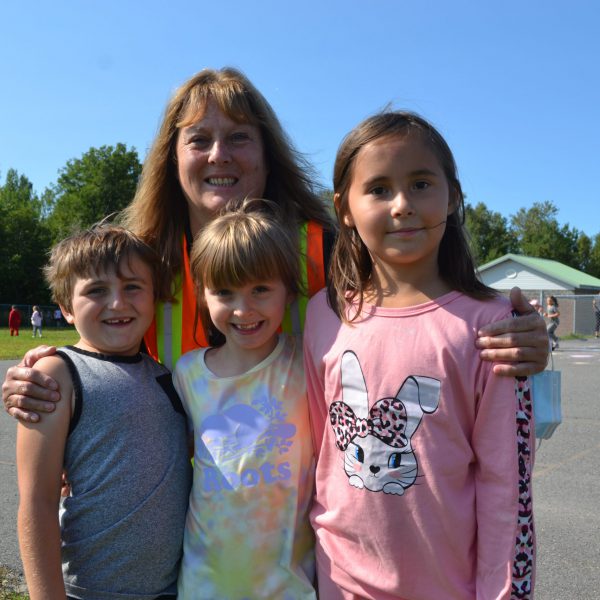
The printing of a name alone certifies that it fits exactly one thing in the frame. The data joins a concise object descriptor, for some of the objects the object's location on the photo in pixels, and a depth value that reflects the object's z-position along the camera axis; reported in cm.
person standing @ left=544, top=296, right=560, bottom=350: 2078
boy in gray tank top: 192
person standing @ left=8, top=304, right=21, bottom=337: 3095
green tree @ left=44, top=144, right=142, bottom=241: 5169
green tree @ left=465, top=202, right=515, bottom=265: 6256
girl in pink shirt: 176
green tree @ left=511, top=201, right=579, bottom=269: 6041
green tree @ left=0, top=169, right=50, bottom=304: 4800
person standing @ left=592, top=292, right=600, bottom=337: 2679
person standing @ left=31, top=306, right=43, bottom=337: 2903
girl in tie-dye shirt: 198
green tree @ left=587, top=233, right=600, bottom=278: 6134
